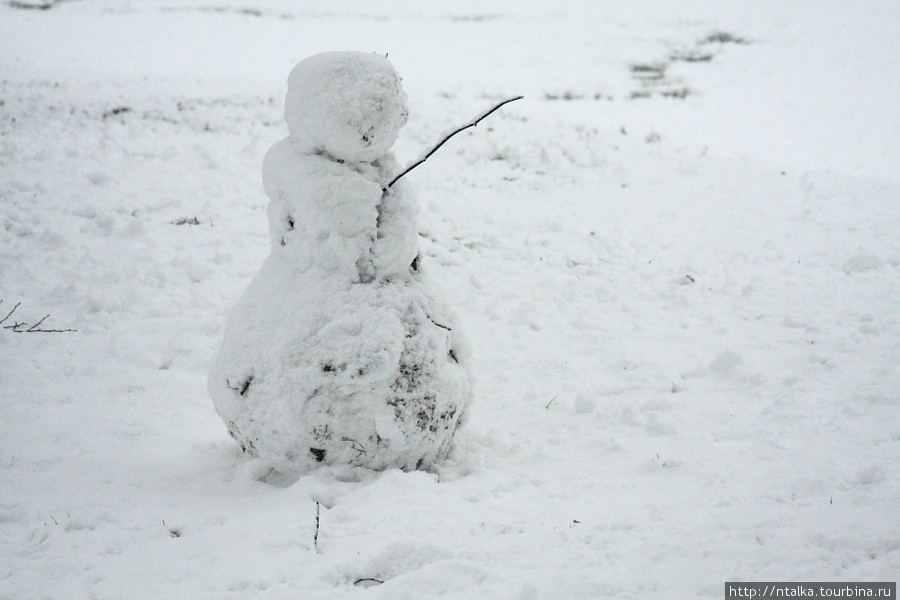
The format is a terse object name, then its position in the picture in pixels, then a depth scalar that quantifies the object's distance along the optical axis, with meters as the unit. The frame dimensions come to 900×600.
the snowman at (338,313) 6.84
